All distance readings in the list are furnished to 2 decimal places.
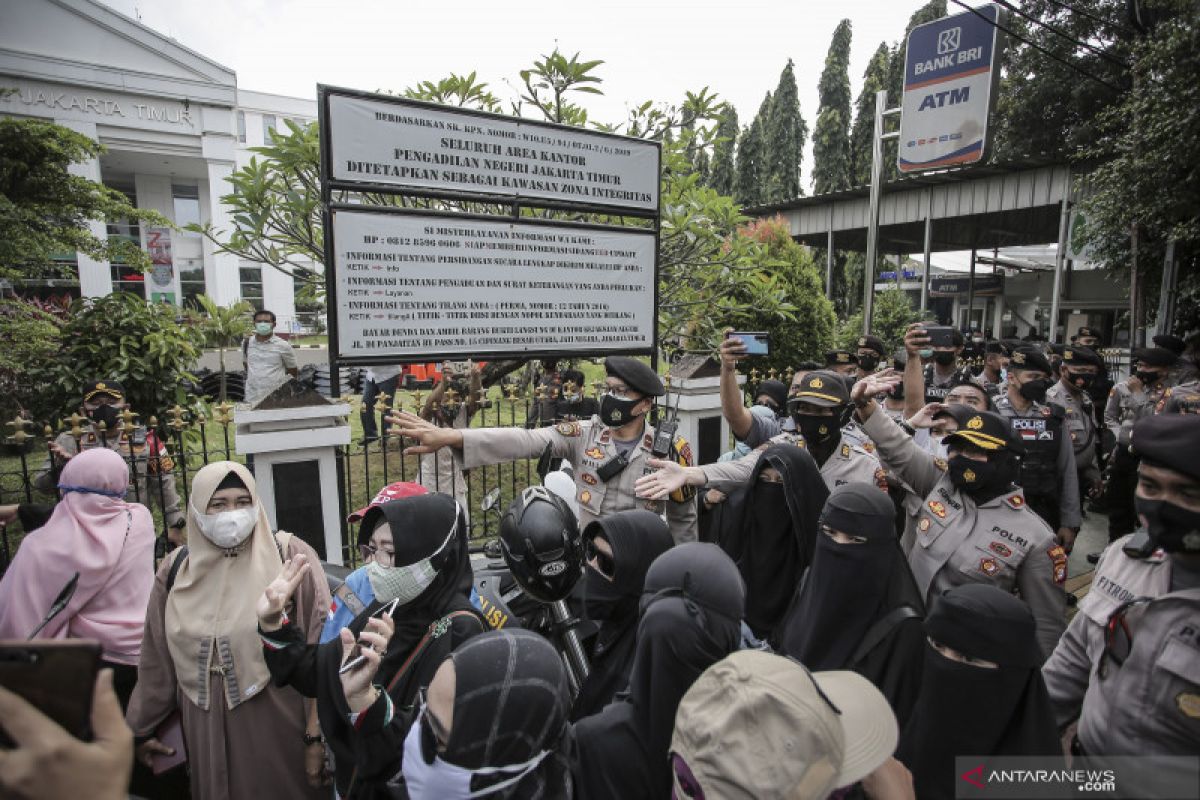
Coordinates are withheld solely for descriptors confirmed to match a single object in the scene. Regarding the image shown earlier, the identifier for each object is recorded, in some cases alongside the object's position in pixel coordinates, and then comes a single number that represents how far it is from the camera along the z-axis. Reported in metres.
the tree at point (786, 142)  34.12
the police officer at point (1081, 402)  5.23
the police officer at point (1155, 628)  1.69
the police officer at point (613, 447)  3.39
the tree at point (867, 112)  28.69
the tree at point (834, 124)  31.19
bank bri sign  7.95
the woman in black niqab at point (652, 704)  1.74
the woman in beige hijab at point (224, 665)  2.30
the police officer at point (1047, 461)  4.28
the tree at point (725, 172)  35.44
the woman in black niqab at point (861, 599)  2.21
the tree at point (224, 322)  6.85
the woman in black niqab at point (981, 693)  1.80
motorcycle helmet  2.33
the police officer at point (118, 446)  3.91
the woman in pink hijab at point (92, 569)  2.63
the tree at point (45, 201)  7.03
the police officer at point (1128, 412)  5.40
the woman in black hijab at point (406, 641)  1.92
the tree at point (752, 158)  35.97
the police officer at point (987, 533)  2.54
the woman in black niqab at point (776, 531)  2.79
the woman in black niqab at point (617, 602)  2.31
